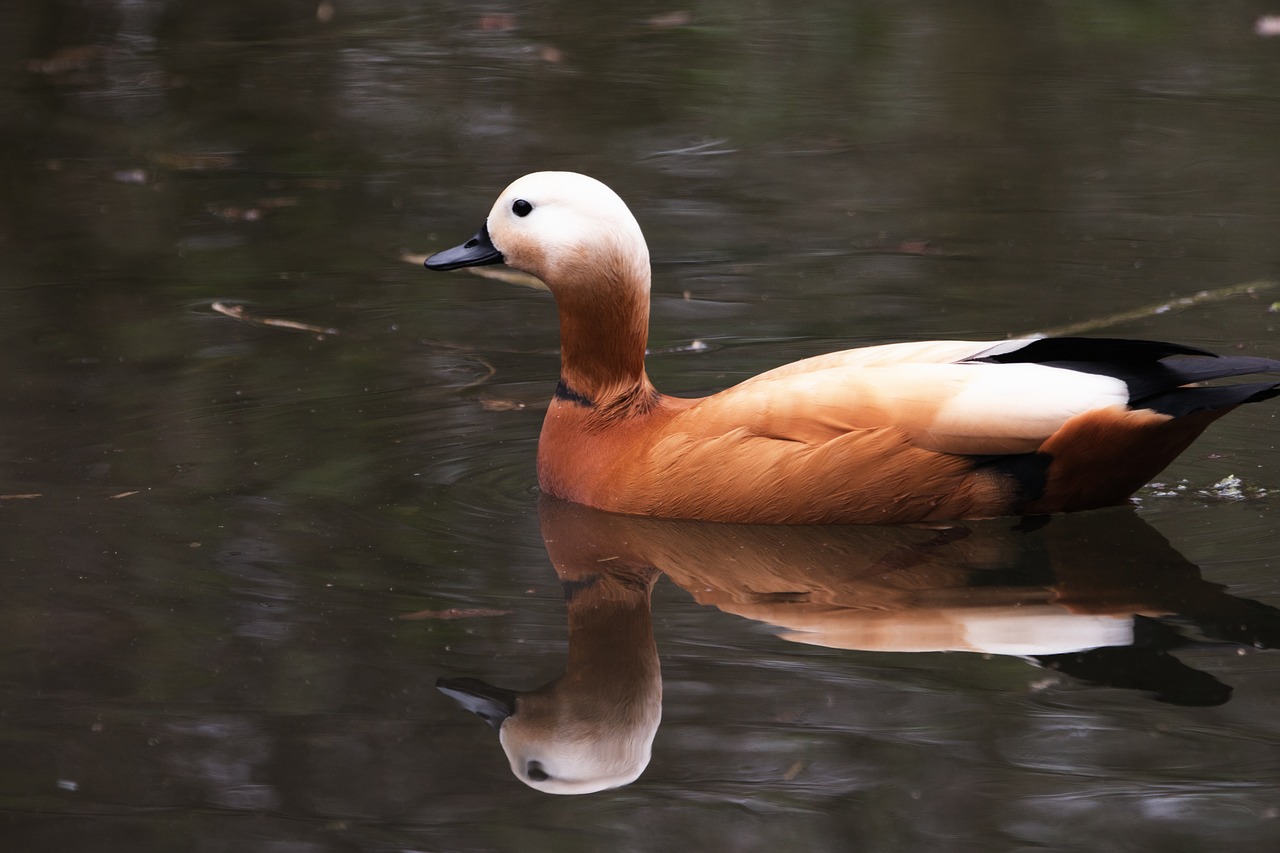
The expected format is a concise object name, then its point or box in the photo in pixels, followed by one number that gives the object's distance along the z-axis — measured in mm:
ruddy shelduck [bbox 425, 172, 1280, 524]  10297
